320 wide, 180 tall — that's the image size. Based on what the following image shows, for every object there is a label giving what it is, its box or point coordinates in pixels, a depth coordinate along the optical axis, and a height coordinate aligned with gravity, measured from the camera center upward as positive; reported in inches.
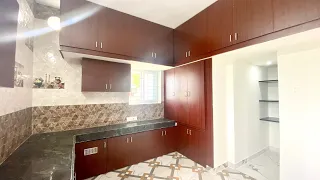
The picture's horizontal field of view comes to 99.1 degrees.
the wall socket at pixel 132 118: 125.4 -23.3
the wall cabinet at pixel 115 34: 79.4 +41.5
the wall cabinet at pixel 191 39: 95.1 +42.5
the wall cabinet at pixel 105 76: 96.7 +13.2
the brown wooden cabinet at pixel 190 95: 106.1 -1.2
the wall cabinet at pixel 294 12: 50.9 +32.7
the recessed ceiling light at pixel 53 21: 93.4 +49.8
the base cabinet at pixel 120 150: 89.2 -44.0
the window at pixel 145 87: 134.3 +6.9
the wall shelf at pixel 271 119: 123.2 -23.9
